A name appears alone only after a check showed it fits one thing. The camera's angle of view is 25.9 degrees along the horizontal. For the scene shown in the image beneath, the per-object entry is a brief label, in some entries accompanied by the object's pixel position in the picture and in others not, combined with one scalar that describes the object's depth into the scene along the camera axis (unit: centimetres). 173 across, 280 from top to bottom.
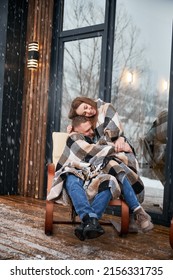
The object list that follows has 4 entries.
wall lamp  482
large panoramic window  375
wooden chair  277
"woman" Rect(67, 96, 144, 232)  303
